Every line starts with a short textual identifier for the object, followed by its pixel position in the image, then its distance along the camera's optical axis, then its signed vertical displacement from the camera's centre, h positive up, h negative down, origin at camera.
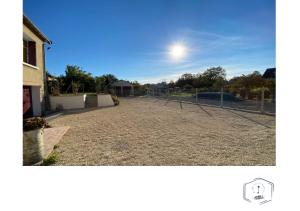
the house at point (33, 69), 5.19 +1.27
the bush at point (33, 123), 2.22 -0.36
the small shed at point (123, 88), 22.60 +2.04
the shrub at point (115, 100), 10.57 +0.04
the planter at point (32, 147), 2.23 -0.73
